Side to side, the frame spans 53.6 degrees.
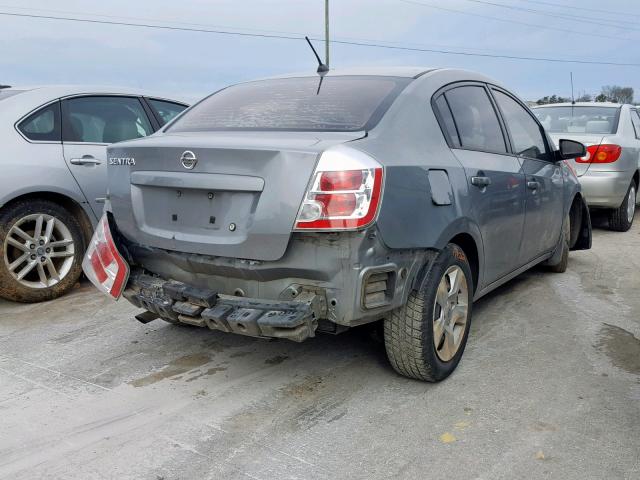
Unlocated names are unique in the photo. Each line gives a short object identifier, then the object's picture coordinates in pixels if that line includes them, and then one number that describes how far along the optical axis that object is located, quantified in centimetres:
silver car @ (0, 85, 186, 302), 470
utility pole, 3180
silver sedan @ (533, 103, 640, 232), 757
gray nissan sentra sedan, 279
